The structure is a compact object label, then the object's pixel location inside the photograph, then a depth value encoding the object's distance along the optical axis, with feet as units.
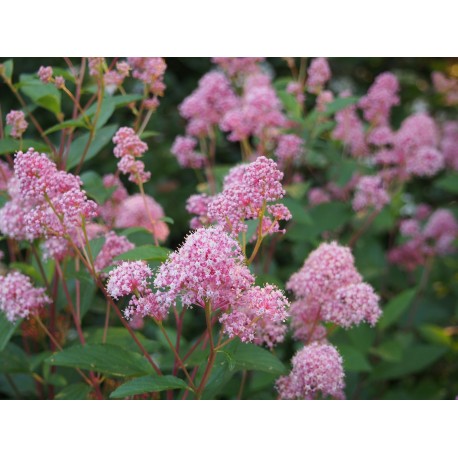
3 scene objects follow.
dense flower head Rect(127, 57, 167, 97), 1.54
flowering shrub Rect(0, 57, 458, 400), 1.20
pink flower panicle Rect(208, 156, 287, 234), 1.19
